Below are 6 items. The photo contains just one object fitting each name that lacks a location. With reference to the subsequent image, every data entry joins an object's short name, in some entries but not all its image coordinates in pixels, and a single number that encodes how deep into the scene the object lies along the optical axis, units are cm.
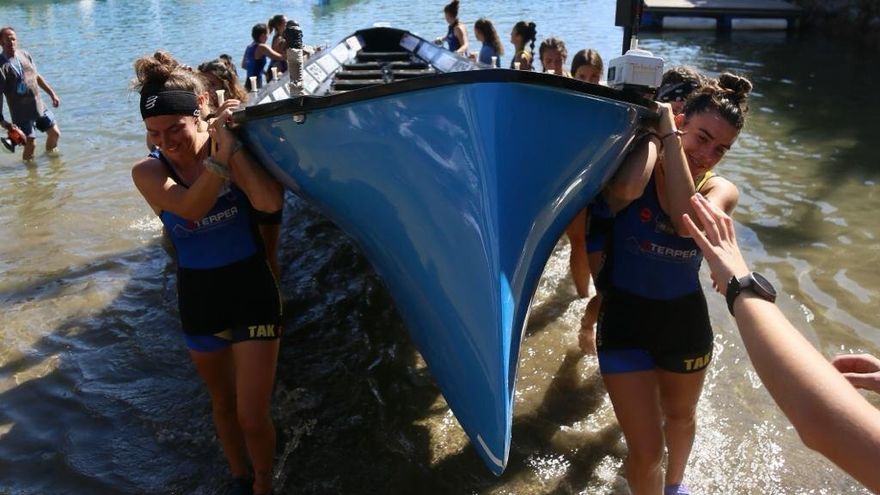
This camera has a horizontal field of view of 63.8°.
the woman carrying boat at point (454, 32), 939
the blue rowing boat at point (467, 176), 261
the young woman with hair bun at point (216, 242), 263
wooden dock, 1955
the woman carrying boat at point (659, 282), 257
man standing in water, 865
